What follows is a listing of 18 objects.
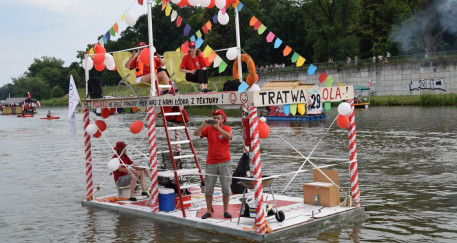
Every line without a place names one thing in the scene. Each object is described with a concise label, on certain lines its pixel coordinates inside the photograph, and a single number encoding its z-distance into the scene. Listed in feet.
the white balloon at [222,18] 47.01
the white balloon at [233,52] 44.42
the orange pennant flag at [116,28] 48.96
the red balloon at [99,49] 46.73
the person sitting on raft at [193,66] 44.88
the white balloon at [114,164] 45.78
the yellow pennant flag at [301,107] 38.96
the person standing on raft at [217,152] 38.32
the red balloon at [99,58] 46.14
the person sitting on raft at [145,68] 46.44
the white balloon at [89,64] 47.91
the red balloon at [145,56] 43.83
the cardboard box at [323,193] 42.73
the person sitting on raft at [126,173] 48.47
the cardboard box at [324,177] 43.93
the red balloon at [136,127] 44.93
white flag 46.66
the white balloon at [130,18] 45.42
